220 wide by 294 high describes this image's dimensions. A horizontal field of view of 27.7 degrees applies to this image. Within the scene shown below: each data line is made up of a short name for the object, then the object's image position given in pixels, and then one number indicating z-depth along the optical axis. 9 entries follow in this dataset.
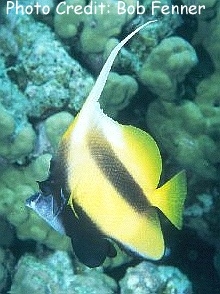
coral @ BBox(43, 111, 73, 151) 1.66
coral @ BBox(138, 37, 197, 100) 1.67
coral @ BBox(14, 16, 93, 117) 1.72
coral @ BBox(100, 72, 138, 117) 1.68
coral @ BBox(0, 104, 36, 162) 1.68
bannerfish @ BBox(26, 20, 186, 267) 0.68
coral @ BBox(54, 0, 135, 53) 1.74
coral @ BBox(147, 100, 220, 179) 1.80
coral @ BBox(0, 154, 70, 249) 1.81
